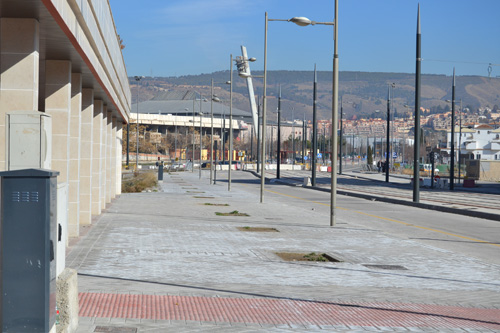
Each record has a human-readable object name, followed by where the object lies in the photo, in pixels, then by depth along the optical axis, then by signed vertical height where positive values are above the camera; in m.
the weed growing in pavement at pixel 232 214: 27.42 -2.47
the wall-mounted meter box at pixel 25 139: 7.31 +0.02
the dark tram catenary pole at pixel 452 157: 56.77 -0.59
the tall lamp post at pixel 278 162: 74.98 -1.64
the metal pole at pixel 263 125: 35.86 +0.97
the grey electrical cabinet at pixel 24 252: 6.83 -0.99
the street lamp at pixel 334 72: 23.44 +2.36
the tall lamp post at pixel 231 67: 50.38 +5.28
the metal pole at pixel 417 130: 38.16 +0.95
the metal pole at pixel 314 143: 60.48 +0.33
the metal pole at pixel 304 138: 128.96 +1.41
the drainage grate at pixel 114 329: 8.31 -2.04
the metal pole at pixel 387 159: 73.51 -1.03
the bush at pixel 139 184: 46.81 -2.61
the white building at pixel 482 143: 155.75 +1.50
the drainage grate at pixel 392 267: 14.40 -2.26
